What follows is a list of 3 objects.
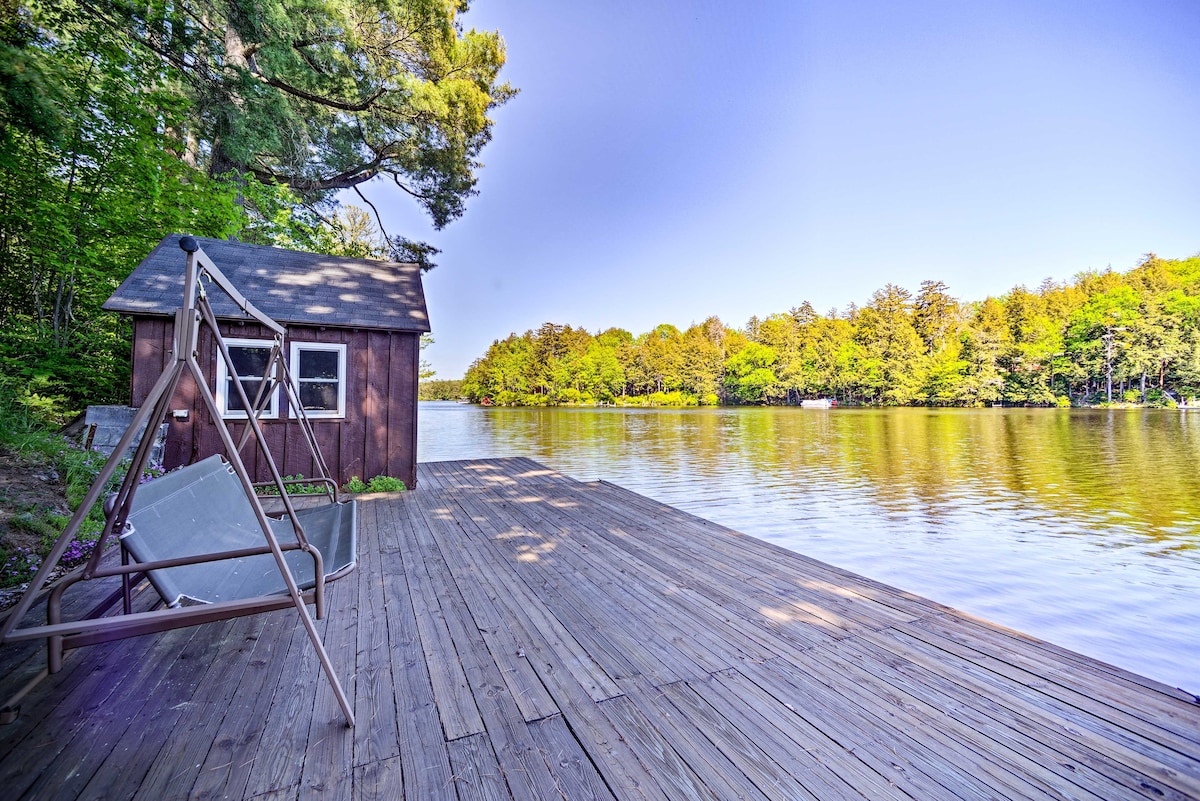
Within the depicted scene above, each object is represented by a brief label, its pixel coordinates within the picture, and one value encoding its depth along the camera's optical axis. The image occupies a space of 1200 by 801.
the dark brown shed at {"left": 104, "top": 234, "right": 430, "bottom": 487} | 5.33
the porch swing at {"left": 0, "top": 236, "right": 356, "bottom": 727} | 1.46
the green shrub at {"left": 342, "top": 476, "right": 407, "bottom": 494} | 5.76
